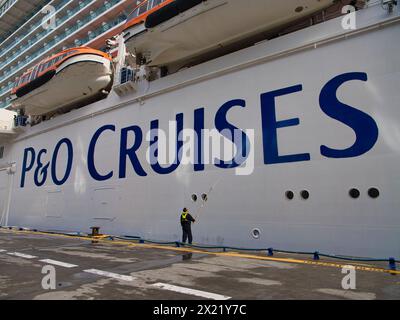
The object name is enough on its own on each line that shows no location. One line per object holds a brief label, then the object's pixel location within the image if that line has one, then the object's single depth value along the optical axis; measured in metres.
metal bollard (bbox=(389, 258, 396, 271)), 6.21
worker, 10.02
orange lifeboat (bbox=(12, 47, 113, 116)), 14.66
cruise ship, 7.85
